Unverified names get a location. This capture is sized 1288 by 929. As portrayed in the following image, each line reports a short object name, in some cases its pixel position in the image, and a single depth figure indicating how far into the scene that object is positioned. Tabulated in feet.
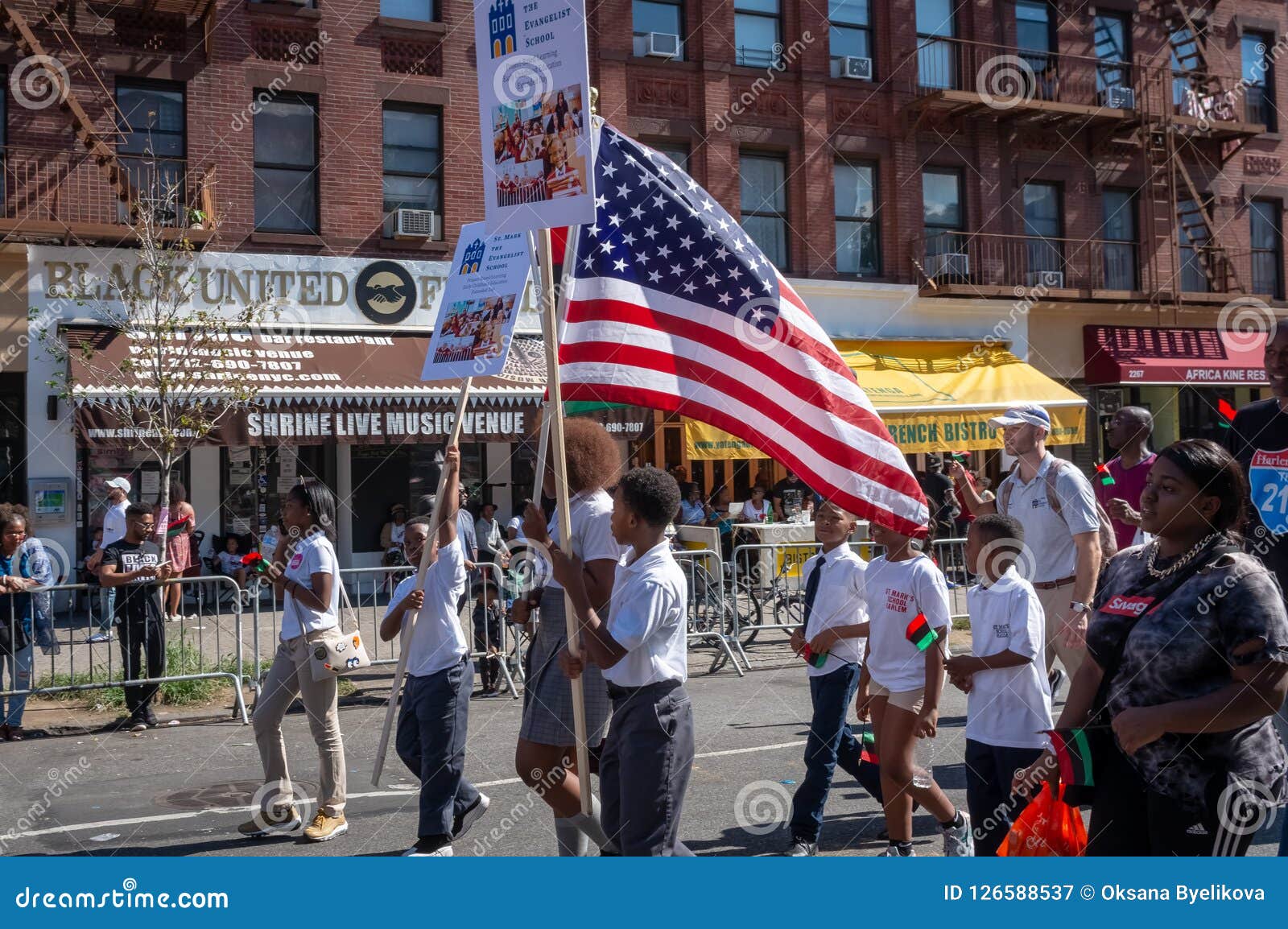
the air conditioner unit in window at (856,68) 72.13
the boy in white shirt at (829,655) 19.10
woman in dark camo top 10.50
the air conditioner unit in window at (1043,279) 77.36
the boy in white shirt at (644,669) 13.37
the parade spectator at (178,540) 40.98
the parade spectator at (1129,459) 24.00
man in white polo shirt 21.62
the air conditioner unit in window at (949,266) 74.33
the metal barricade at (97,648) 32.50
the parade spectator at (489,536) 44.40
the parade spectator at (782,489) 65.56
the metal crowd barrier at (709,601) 39.88
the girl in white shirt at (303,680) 20.86
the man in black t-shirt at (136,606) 32.89
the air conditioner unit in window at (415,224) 61.21
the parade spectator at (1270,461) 14.57
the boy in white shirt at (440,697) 18.42
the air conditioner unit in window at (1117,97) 78.59
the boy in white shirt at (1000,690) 15.83
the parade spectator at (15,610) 30.83
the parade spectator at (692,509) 60.59
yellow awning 66.28
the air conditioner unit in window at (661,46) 67.05
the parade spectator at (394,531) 58.29
